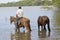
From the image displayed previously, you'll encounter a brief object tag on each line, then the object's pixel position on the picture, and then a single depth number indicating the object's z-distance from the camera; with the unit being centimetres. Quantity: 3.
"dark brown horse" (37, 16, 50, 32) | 1387
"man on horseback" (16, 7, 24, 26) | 1339
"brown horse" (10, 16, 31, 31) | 1344
